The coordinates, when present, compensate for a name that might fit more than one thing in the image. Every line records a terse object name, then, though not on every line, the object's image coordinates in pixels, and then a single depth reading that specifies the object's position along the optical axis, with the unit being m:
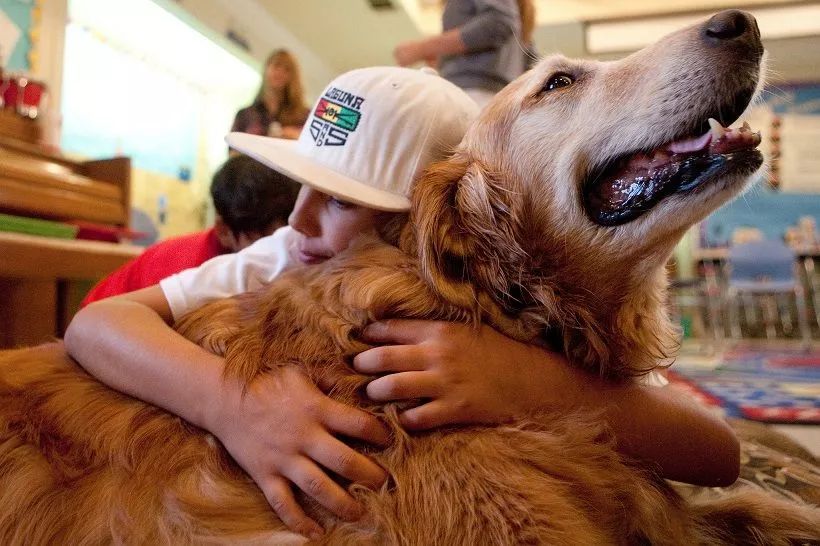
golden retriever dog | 0.68
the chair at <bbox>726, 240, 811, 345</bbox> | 6.28
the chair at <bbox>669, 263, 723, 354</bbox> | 6.84
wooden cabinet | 1.78
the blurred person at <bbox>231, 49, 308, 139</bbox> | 2.91
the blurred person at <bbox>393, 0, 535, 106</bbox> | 2.04
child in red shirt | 1.62
